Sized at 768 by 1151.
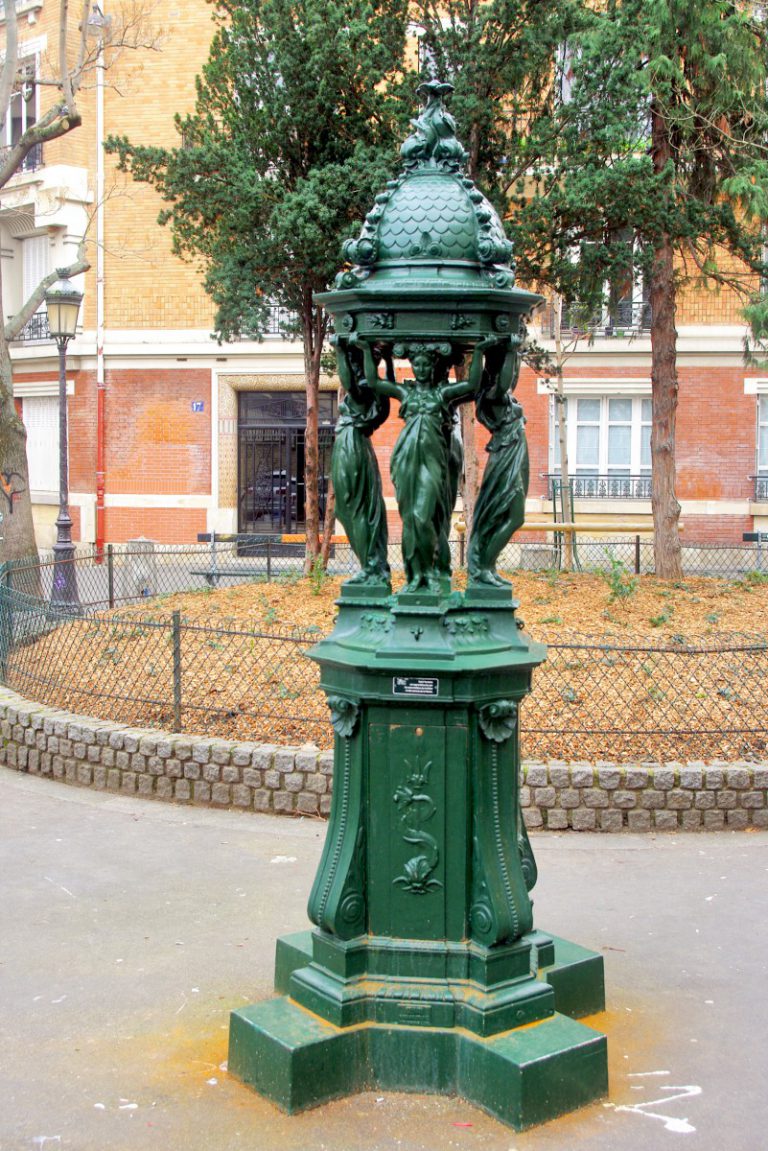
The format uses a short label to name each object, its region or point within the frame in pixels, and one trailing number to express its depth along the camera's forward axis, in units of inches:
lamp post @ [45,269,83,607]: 615.8
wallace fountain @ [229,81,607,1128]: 157.2
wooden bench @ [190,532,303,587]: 640.4
